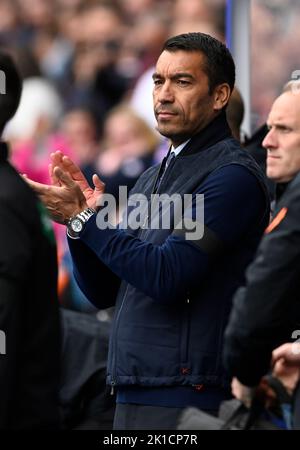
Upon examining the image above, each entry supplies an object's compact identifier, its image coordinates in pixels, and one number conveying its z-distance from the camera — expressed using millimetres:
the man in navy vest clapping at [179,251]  7758
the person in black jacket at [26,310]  6270
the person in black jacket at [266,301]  6598
